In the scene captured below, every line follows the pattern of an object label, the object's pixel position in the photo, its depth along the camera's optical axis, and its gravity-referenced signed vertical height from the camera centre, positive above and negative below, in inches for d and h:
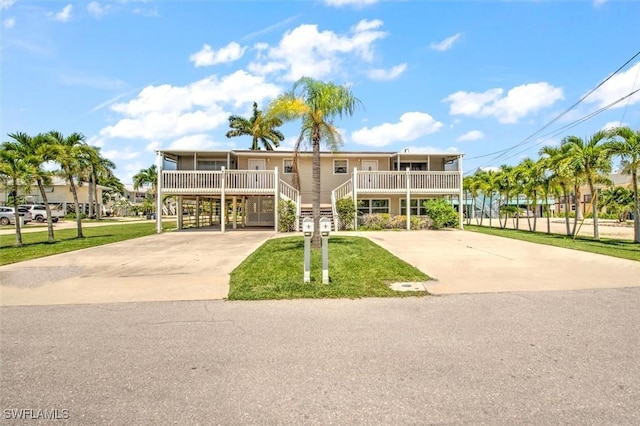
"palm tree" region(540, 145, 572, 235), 679.1 +80.4
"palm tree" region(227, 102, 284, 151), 1432.1 +326.3
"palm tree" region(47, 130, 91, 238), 630.5 +96.9
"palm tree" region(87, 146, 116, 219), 1596.9 +147.6
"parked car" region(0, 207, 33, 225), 1248.2 -10.8
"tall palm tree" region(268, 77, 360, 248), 410.3 +118.9
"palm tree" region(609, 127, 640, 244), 572.7 +88.3
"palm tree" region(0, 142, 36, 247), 519.2 +61.0
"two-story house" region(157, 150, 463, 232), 791.1 +69.9
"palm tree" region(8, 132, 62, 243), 559.4 +98.7
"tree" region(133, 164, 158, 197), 2183.8 +210.4
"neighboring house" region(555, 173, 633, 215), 2041.1 +55.4
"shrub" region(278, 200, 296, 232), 767.7 -11.2
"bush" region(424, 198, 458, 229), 835.4 -13.7
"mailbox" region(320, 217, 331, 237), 252.5 -12.0
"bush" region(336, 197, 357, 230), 794.8 -8.5
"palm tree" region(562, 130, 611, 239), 622.5 +83.2
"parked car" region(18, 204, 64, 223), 1362.0 +2.0
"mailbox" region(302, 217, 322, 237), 254.8 -12.5
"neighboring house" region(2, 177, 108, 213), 1787.6 +73.4
